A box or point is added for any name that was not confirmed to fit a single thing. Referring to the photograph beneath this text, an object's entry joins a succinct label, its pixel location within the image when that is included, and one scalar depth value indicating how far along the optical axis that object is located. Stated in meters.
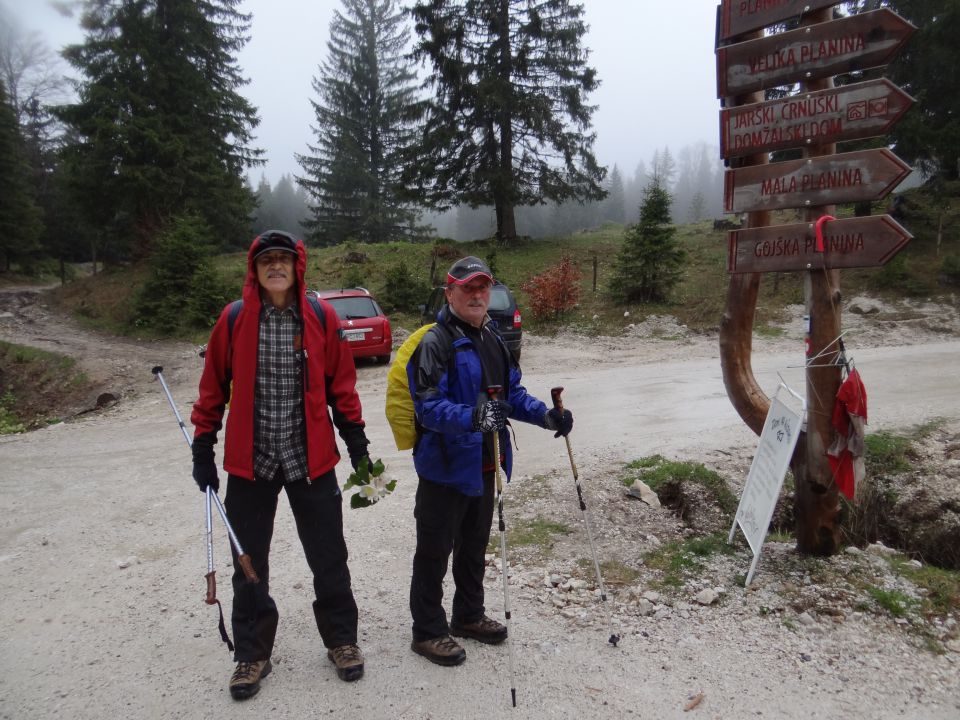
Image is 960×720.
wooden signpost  3.59
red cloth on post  3.69
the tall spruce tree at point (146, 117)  21.73
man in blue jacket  2.95
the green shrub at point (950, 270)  15.19
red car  12.52
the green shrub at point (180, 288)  17.22
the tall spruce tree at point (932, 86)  16.77
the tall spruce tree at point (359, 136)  33.97
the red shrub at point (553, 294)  16.73
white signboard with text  3.80
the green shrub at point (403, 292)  18.41
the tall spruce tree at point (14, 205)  28.61
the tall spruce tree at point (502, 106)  22.38
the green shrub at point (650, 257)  16.53
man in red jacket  2.99
